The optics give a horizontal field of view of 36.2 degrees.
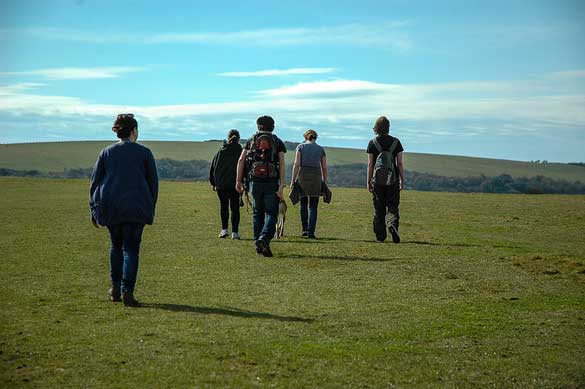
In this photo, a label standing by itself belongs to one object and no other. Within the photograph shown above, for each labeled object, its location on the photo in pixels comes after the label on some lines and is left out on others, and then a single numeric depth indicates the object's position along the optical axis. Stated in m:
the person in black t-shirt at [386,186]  17.62
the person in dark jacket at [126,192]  9.80
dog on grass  18.53
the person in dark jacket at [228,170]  18.03
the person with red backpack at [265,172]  14.71
